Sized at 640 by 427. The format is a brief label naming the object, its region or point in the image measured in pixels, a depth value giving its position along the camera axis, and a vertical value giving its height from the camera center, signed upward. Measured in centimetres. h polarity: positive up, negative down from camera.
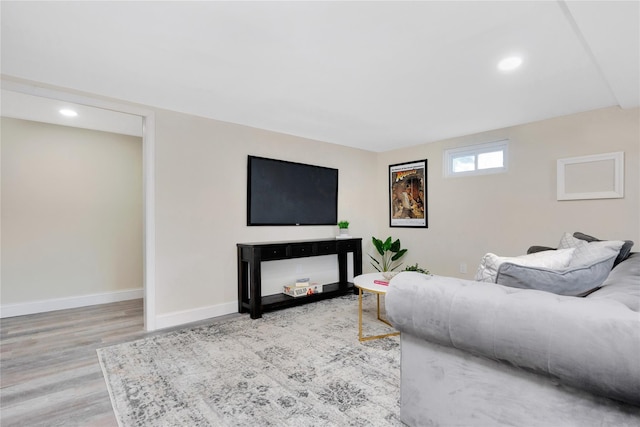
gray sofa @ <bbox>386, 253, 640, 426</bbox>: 94 -48
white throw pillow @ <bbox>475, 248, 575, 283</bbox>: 147 -23
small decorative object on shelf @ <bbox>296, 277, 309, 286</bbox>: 407 -88
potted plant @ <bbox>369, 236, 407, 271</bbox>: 502 -64
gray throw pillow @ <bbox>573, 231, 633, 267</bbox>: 203 -26
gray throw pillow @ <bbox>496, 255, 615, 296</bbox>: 130 -27
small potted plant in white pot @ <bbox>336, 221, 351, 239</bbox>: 468 -22
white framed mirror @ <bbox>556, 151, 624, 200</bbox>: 323 +38
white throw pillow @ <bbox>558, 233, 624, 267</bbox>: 144 -19
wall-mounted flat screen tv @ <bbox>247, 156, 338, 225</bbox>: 397 +29
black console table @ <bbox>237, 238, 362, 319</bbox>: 351 -60
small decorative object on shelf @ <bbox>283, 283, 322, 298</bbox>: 396 -96
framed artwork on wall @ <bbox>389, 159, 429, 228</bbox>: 487 +31
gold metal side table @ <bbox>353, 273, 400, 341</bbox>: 276 -65
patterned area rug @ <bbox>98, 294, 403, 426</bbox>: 174 -110
